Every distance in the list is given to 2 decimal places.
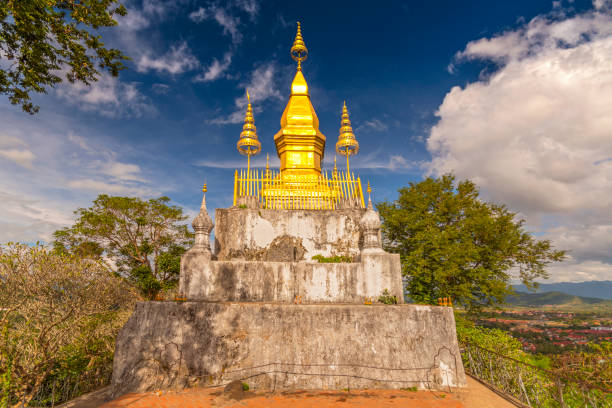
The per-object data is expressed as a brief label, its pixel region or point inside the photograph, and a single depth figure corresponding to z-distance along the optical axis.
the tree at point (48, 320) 7.50
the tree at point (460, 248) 14.88
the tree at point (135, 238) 19.86
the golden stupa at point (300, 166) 13.42
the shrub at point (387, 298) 10.18
